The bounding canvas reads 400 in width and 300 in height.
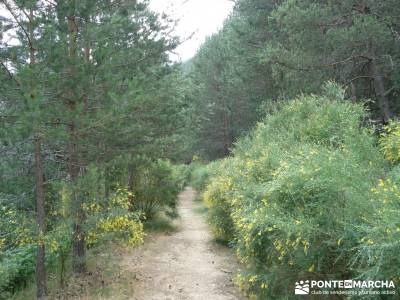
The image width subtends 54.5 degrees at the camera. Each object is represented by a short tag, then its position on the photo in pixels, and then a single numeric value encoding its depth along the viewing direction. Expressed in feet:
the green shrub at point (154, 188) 40.11
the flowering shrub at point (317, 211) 10.41
